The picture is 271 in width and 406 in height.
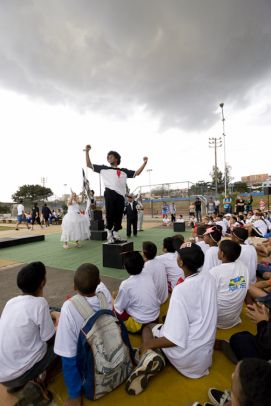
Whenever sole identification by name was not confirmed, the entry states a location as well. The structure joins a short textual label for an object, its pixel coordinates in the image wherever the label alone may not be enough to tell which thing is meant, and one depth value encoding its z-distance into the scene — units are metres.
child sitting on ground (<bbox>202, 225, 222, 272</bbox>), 3.08
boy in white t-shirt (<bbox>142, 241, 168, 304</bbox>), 2.73
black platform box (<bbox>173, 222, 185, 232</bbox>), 11.05
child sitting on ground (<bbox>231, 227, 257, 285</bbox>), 3.04
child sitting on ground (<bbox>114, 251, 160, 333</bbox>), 2.36
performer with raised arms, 4.62
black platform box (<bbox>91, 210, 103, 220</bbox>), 10.48
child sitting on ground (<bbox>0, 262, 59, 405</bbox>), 1.67
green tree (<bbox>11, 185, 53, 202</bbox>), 52.69
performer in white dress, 7.36
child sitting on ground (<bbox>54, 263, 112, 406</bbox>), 1.57
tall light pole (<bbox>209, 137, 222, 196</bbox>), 34.78
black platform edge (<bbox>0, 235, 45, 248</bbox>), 8.17
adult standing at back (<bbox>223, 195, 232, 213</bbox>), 14.64
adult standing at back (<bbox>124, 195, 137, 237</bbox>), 9.79
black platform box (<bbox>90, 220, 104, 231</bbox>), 9.98
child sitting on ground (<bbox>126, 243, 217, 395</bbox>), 1.66
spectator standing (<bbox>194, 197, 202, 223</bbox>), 14.68
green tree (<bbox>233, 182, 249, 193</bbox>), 37.96
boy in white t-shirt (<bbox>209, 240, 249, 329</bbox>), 2.35
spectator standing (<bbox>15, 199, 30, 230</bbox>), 13.24
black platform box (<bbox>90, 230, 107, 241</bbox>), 9.24
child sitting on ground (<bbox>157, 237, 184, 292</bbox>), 3.24
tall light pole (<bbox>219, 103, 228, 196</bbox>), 20.08
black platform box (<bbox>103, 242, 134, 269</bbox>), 4.99
